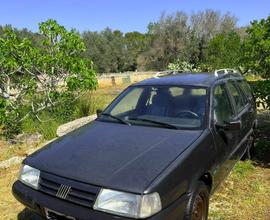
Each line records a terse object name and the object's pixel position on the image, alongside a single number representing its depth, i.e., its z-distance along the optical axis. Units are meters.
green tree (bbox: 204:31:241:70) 14.04
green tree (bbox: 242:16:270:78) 4.19
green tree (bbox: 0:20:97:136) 6.03
